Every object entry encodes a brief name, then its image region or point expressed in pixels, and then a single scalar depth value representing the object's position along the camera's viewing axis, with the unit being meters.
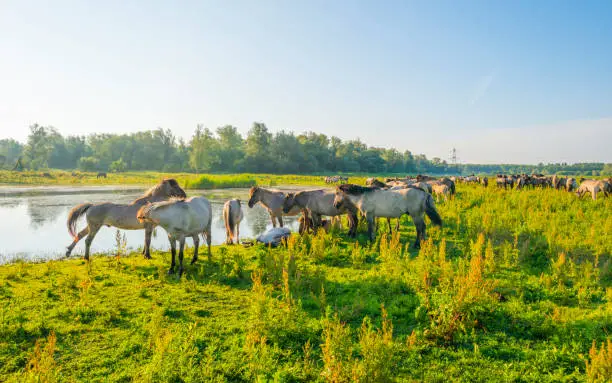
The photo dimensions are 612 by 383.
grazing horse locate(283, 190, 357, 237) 12.43
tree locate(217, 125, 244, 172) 82.56
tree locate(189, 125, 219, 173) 71.62
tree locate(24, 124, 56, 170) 80.12
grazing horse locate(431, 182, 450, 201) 19.96
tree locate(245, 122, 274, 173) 82.88
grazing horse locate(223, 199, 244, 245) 12.30
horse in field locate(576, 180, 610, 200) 17.36
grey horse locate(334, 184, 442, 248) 10.55
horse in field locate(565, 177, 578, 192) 23.27
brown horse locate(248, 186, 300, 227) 13.46
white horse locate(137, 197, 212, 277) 8.02
